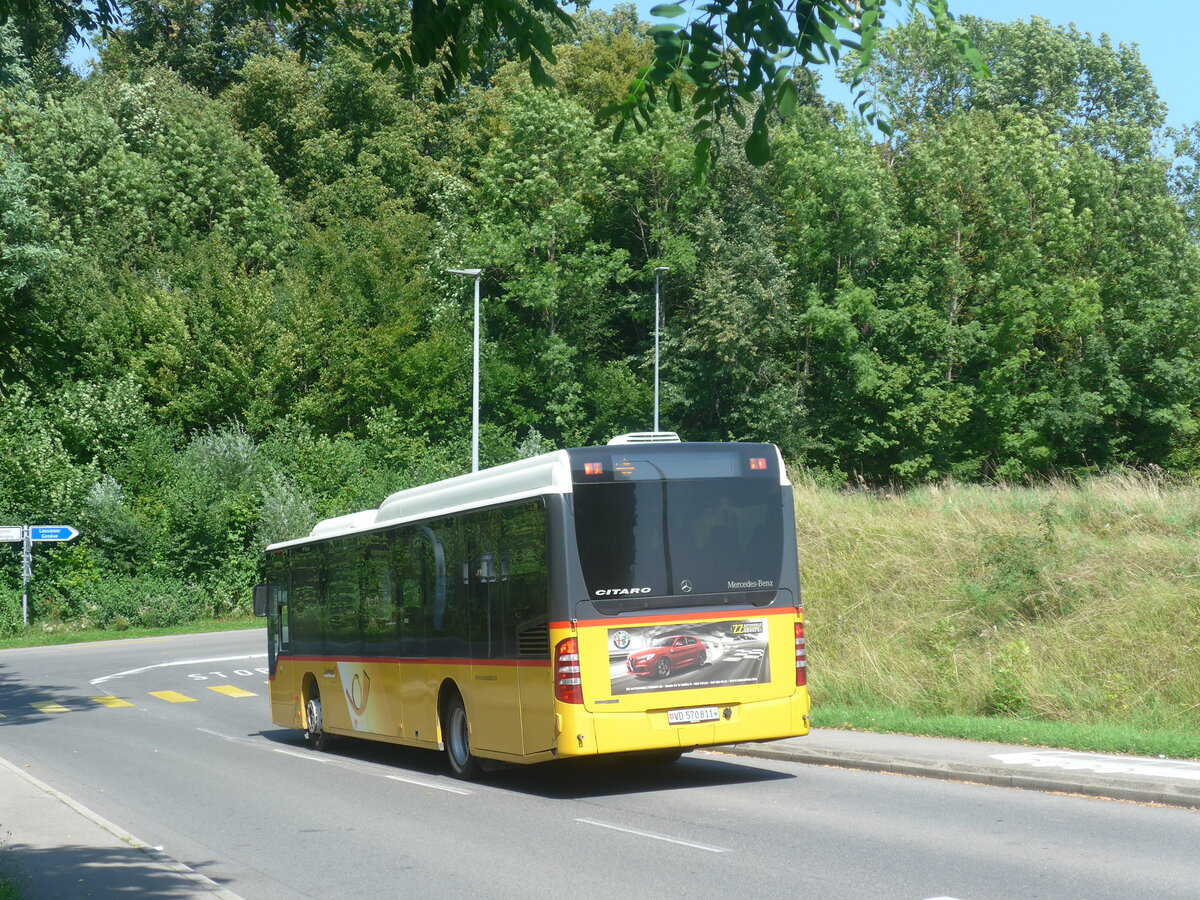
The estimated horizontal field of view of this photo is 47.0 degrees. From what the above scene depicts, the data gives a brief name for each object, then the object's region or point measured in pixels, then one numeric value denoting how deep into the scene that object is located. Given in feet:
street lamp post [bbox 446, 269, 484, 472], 129.90
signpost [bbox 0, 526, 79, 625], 136.46
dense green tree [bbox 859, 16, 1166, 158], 215.51
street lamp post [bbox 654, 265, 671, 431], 146.10
